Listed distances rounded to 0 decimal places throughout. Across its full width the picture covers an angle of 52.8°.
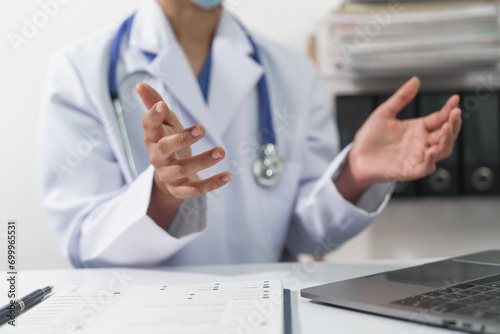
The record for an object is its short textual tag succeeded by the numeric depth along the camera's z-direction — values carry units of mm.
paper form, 420
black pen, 451
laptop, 404
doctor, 792
